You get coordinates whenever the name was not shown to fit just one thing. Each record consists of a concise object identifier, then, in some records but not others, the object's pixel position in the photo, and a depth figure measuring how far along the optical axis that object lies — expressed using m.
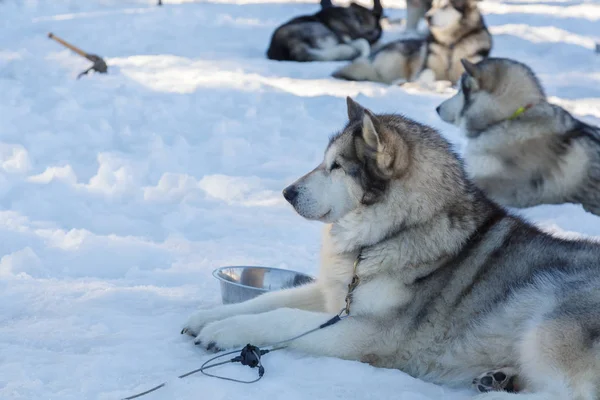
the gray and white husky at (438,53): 18.28
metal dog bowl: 7.24
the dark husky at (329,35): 21.95
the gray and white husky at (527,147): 10.56
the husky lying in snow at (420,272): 5.39
